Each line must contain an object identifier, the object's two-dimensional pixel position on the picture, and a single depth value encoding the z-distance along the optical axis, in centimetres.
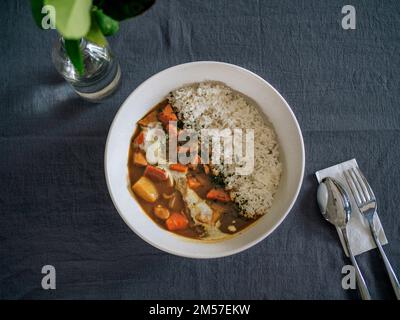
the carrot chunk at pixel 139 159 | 55
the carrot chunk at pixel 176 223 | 54
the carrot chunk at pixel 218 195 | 55
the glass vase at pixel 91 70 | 54
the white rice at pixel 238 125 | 54
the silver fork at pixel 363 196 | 55
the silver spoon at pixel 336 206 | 54
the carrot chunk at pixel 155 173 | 55
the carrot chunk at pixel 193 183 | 55
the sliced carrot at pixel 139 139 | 56
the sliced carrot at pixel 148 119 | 56
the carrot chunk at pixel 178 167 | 55
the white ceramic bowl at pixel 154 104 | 52
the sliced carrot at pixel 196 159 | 55
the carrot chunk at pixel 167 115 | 56
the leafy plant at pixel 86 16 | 35
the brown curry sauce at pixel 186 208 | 54
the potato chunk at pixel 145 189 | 55
